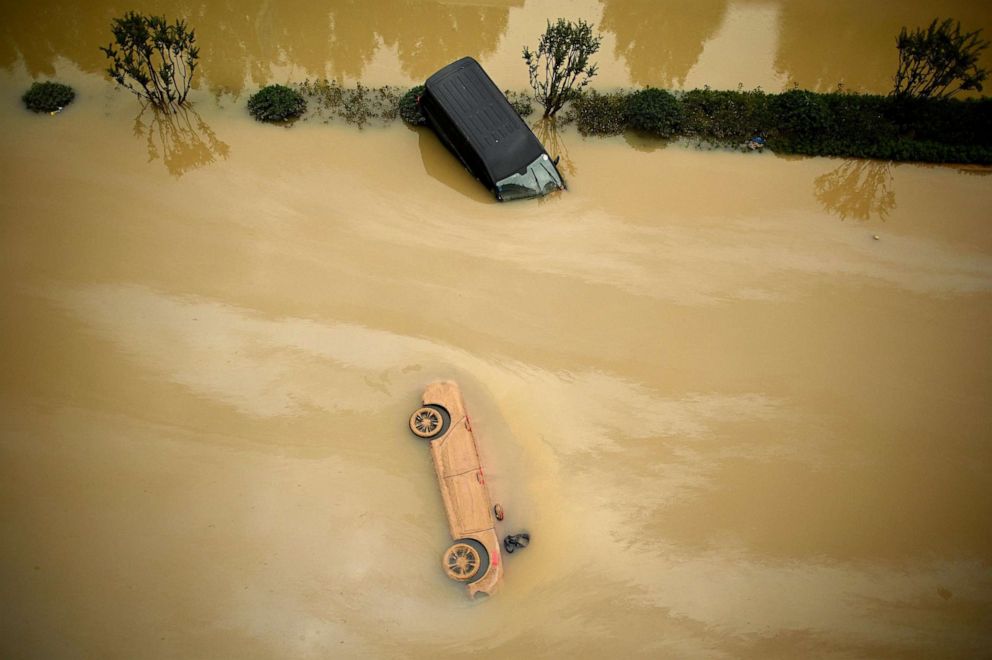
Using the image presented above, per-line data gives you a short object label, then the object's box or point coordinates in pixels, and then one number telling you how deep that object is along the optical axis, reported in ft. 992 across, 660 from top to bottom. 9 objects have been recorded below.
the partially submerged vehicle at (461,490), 24.09
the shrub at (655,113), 34.73
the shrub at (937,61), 32.50
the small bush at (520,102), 35.73
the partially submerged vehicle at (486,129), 31.07
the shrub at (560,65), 32.89
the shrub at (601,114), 35.37
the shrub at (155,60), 32.12
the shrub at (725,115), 35.42
